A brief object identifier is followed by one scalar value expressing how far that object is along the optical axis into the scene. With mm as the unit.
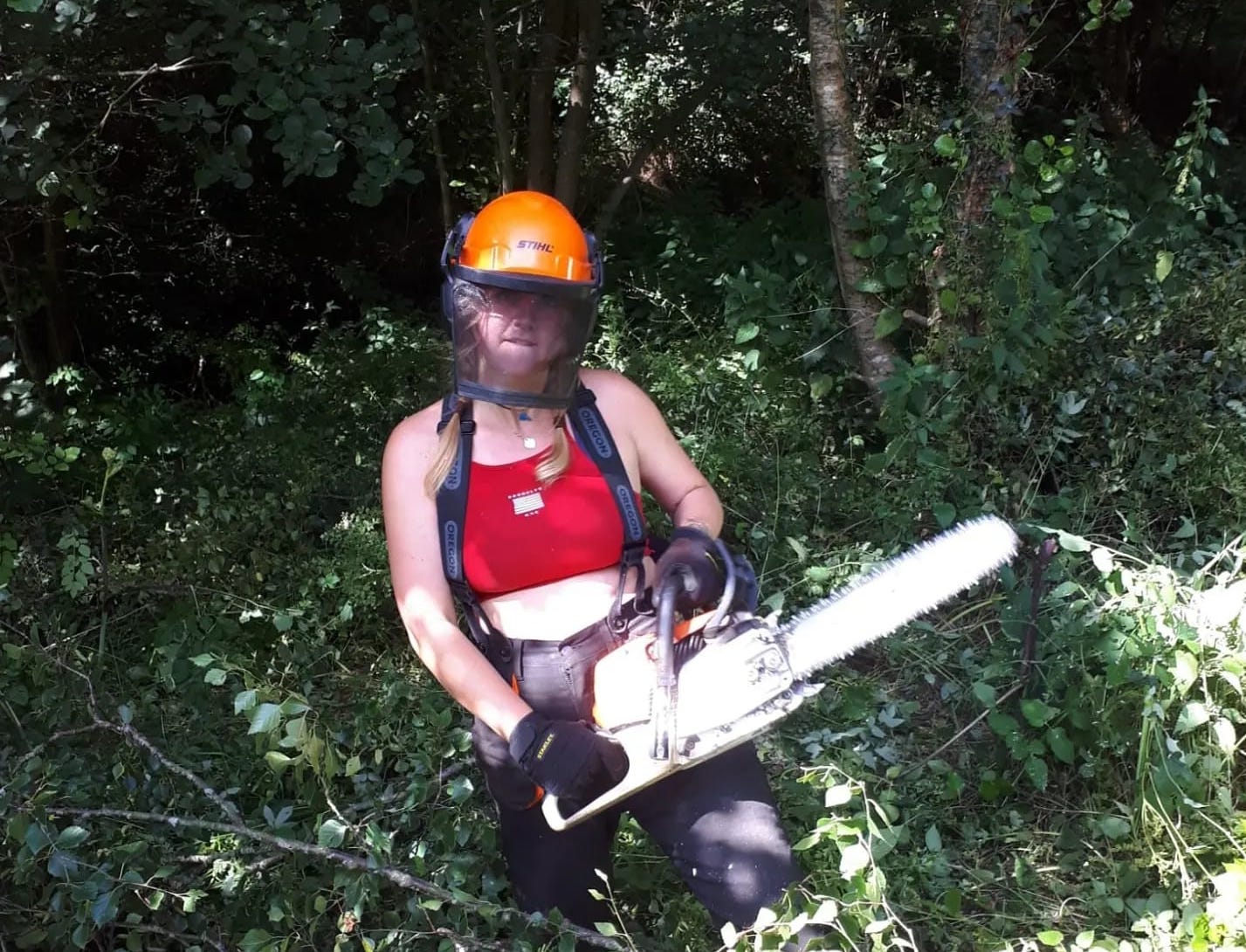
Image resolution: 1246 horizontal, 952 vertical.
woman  2105
